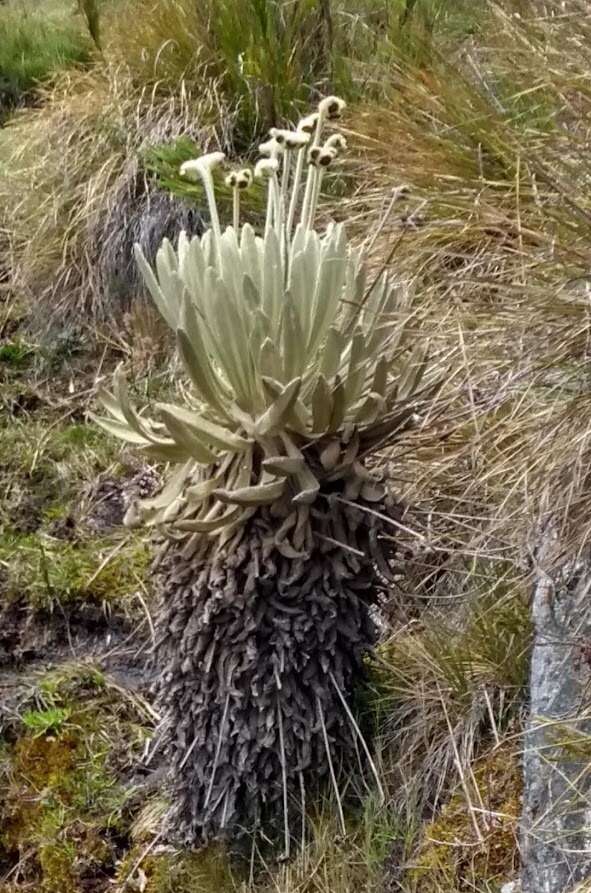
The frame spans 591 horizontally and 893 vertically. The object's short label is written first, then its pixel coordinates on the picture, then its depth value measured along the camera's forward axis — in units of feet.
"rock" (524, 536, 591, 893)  9.39
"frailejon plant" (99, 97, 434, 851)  10.16
